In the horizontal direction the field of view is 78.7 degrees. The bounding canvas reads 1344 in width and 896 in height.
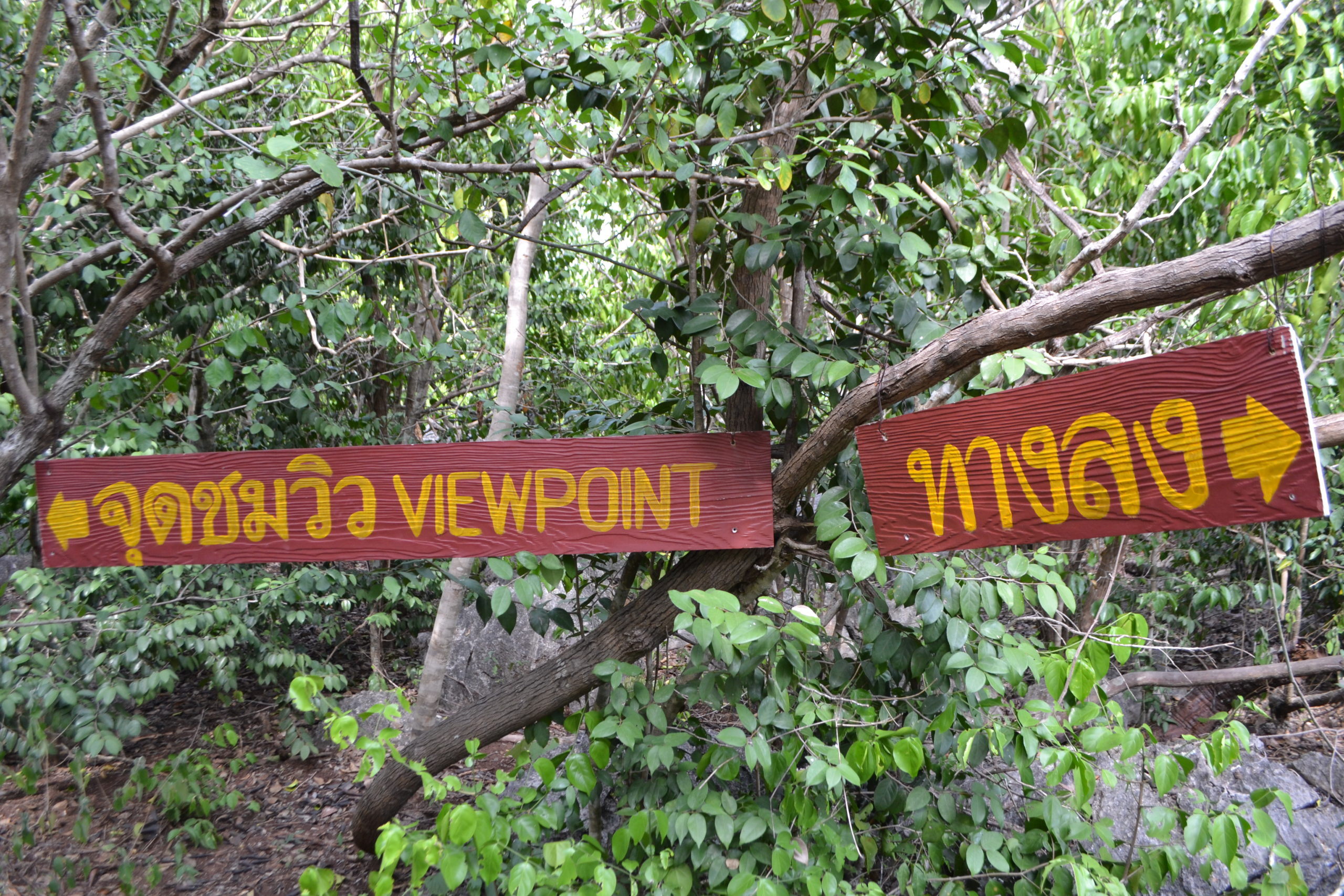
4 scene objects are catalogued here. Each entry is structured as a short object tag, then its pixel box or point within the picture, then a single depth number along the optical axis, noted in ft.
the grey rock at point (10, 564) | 14.73
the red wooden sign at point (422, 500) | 6.24
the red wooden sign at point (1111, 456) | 3.90
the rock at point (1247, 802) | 8.26
